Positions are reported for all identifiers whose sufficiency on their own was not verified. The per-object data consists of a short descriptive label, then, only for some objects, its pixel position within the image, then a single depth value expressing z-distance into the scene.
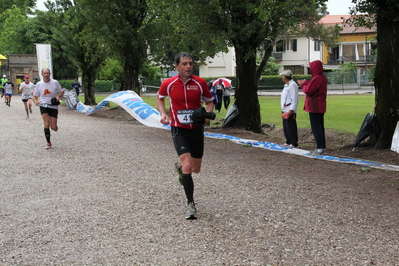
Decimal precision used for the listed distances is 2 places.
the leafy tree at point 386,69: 10.37
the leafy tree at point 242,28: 13.43
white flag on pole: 34.28
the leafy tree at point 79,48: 30.08
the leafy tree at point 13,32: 71.81
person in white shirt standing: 11.86
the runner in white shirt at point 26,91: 21.61
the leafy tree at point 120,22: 23.01
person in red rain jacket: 10.60
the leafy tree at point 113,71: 53.47
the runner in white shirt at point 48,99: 11.76
